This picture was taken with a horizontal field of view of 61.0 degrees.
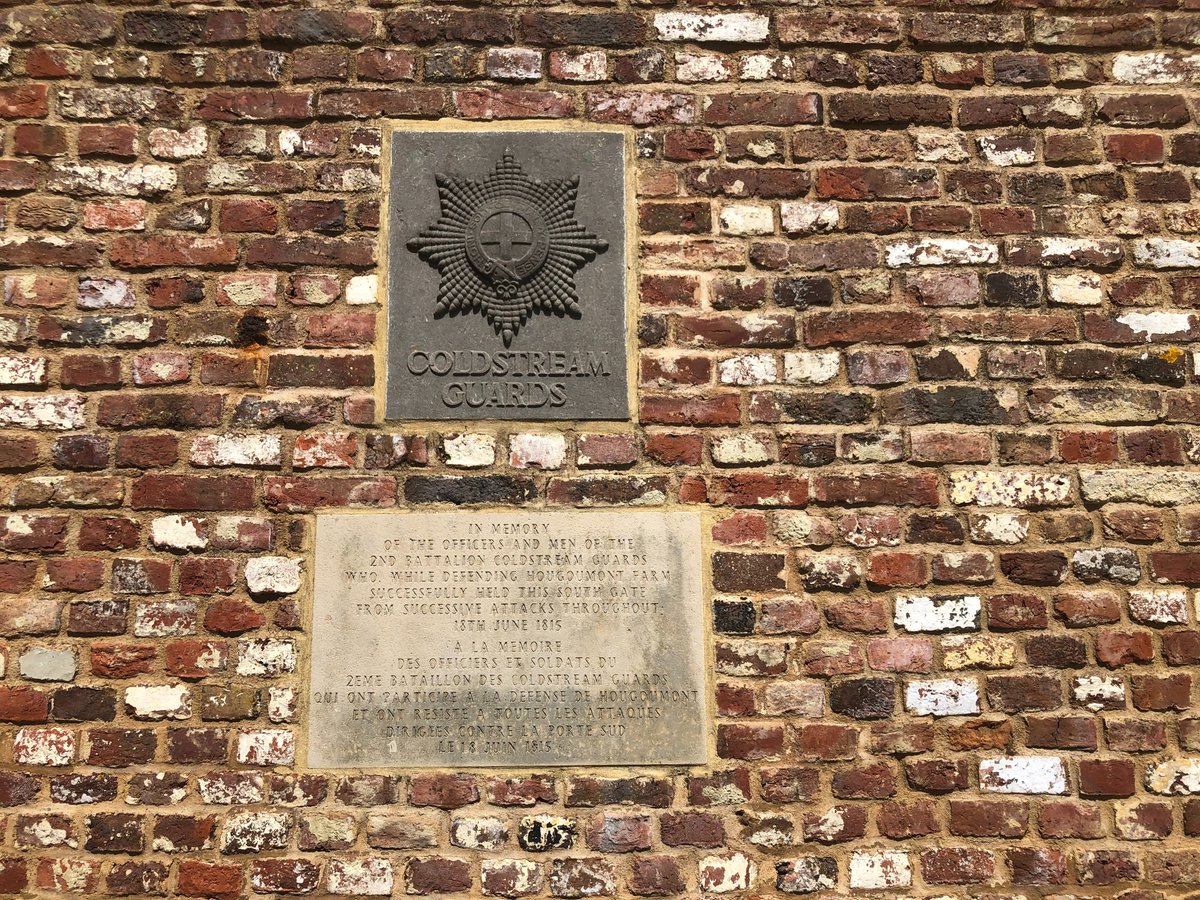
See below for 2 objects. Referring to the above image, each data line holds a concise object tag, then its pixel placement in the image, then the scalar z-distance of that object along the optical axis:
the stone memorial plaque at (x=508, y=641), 2.67
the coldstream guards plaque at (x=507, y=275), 2.87
